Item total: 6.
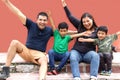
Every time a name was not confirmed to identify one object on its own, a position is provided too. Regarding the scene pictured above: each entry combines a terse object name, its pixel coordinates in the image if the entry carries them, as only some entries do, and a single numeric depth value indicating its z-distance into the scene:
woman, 6.00
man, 6.02
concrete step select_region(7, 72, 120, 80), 6.04
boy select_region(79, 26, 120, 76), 6.20
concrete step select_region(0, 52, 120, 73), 6.39
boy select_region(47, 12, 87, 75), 6.23
